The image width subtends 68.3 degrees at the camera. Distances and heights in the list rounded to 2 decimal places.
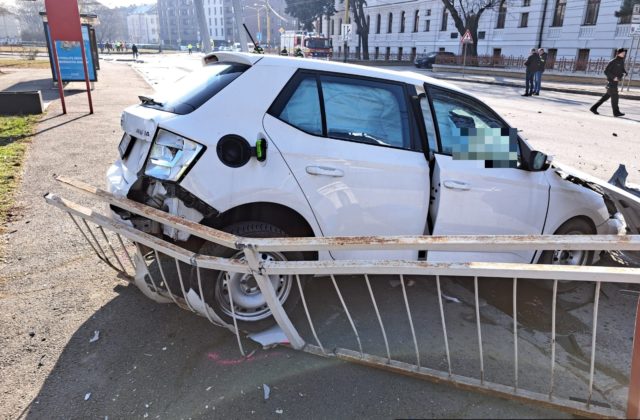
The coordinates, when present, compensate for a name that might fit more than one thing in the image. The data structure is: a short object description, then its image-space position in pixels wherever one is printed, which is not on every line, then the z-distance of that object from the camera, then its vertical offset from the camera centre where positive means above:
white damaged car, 3.12 -0.73
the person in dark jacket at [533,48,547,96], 19.92 -0.86
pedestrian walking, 14.81 -0.62
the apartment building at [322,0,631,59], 34.97 +2.28
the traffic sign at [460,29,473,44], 29.33 +0.88
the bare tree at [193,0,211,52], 30.69 +1.71
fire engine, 42.75 +0.76
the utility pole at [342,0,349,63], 35.12 +1.35
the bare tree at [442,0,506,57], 39.50 +3.24
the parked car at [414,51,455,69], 42.92 -0.58
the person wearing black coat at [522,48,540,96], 19.48 -0.50
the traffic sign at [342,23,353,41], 34.53 +1.47
